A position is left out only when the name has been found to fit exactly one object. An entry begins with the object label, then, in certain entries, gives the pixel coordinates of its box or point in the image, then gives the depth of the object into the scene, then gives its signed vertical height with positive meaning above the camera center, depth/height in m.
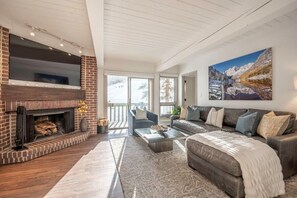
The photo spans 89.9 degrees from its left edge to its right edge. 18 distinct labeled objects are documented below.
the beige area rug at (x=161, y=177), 1.76 -1.10
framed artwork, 3.04 +0.50
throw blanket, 1.55 -0.74
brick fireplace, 2.59 -0.01
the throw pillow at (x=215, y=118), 3.47 -0.45
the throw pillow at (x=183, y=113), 4.51 -0.44
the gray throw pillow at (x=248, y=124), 2.70 -0.48
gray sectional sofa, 1.60 -0.78
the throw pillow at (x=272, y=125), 2.34 -0.43
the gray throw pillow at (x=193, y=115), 4.20 -0.46
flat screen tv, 2.76 +0.77
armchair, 4.22 -0.69
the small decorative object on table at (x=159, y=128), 3.28 -0.67
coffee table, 2.96 -0.81
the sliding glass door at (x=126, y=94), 5.47 +0.18
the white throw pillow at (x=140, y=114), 4.52 -0.48
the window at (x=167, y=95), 6.19 +0.16
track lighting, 2.86 +1.38
